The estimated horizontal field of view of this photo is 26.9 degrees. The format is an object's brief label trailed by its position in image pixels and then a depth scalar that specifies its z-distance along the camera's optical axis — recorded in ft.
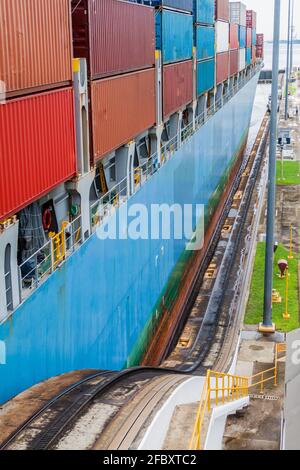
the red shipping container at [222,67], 130.52
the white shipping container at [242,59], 185.33
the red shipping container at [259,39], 284.37
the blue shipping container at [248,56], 213.66
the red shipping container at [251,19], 228.67
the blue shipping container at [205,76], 103.96
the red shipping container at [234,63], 158.70
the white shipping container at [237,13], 182.27
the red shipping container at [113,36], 47.83
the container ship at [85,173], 35.04
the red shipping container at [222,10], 131.13
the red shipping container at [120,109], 49.49
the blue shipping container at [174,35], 73.82
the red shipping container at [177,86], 76.33
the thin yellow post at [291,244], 94.92
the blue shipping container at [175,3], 73.51
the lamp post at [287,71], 234.27
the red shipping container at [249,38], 213.66
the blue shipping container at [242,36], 186.96
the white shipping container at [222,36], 129.59
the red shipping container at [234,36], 158.28
